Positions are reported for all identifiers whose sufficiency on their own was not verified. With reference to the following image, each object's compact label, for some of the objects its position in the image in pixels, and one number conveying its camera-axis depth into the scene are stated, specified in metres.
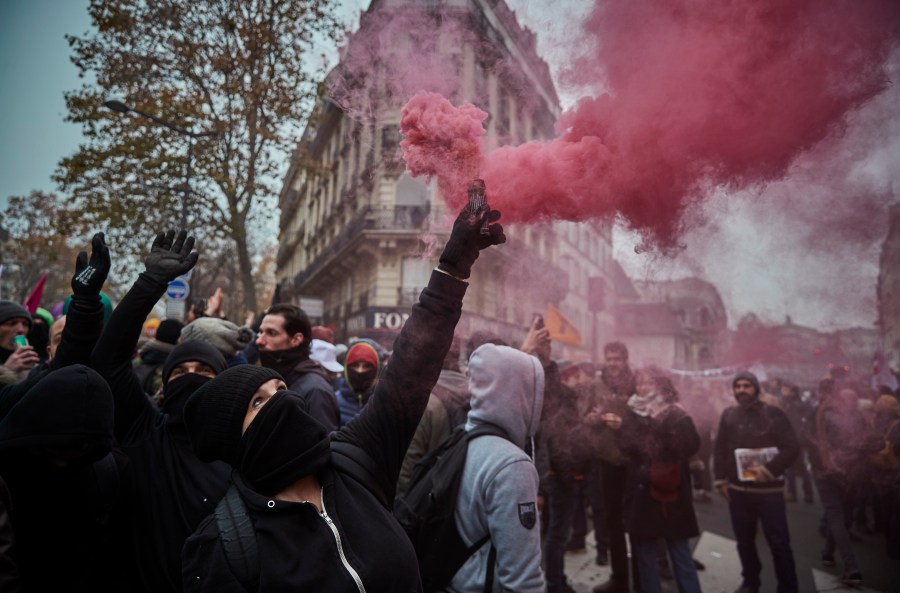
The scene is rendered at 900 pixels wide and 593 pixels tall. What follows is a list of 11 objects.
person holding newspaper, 4.82
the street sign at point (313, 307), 13.22
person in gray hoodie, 2.12
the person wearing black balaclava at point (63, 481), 1.88
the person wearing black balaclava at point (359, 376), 4.52
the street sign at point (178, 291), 10.08
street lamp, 12.52
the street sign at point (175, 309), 10.60
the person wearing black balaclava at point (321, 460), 1.42
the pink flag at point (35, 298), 6.12
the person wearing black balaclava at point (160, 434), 2.08
